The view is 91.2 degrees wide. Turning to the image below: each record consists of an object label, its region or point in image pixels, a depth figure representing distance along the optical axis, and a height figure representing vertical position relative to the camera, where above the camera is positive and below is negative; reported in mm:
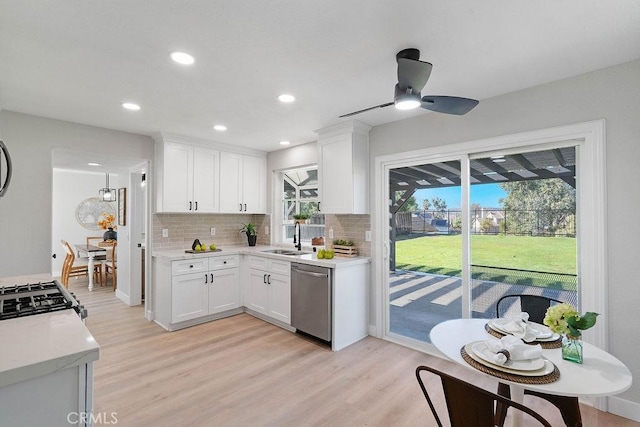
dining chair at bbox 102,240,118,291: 6094 -925
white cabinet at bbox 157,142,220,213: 4152 +518
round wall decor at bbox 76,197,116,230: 7746 +133
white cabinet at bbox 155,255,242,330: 3951 -984
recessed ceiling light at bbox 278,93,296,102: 2854 +1105
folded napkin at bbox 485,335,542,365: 1487 -654
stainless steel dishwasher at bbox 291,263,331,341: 3416 -952
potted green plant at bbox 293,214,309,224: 4605 -24
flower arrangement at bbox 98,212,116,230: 7469 -112
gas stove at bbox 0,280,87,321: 1501 -453
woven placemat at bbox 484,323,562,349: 1729 -710
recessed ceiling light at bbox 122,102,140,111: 3033 +1097
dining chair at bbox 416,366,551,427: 1269 -779
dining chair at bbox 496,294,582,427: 1711 -1016
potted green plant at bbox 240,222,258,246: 5176 -283
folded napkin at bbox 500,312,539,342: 1762 -668
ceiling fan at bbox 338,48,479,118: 1959 +859
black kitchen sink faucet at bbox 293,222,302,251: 4602 -286
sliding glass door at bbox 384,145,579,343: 2691 -172
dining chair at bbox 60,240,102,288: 5492 -1051
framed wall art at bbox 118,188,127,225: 5367 +181
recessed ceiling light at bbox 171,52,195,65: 2129 +1103
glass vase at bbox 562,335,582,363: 1539 -664
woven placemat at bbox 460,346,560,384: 1367 -717
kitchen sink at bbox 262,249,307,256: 4441 -520
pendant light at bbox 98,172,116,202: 7277 +544
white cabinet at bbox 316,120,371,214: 3666 +594
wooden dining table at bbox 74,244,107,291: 6102 -727
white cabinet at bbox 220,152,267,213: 4749 +522
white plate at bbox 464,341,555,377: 1407 -706
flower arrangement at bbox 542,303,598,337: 1491 -510
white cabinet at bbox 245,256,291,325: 3926 -960
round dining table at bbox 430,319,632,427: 1320 -721
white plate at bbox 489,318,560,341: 1787 -684
